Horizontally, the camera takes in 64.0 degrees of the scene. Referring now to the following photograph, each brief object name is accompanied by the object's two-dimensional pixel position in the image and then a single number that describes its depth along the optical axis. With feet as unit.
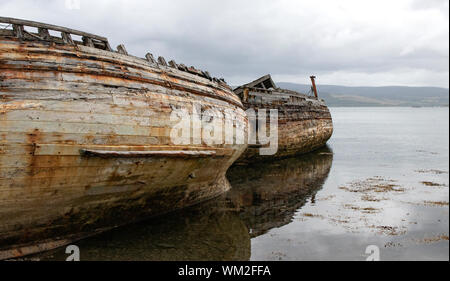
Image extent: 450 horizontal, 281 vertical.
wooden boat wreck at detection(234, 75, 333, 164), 55.72
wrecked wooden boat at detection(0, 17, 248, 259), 20.47
